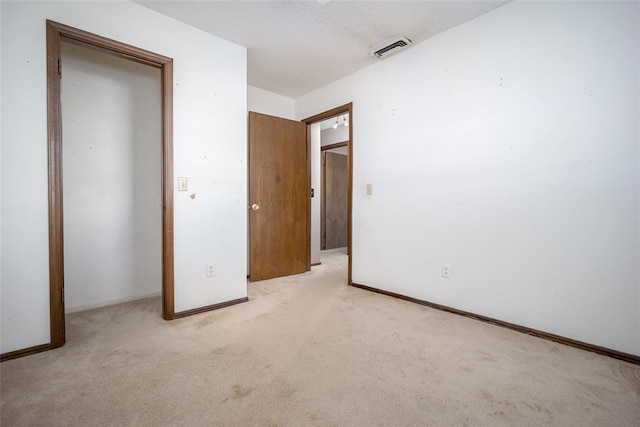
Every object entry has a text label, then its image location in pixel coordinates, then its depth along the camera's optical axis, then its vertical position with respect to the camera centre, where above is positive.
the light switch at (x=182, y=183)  2.42 +0.19
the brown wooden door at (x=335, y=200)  6.13 +0.14
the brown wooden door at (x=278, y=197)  3.51 +0.11
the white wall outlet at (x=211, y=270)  2.61 -0.57
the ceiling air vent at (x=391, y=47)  2.65 +1.50
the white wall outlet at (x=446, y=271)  2.56 -0.56
